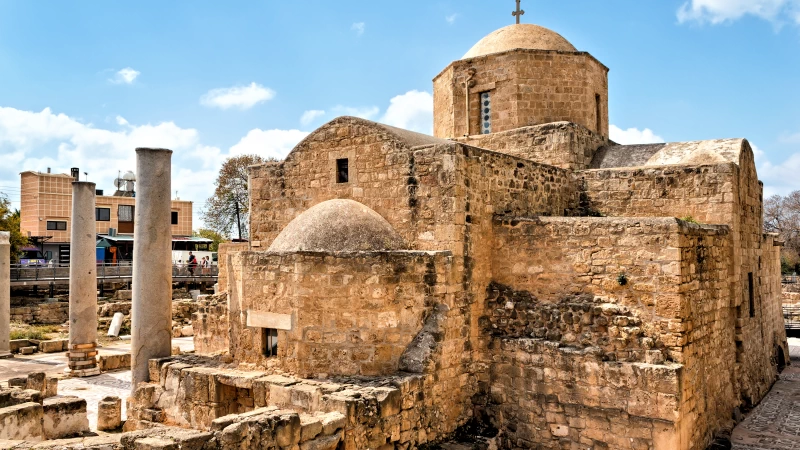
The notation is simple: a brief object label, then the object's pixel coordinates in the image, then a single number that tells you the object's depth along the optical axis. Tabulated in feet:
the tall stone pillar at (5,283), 47.55
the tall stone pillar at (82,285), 43.60
